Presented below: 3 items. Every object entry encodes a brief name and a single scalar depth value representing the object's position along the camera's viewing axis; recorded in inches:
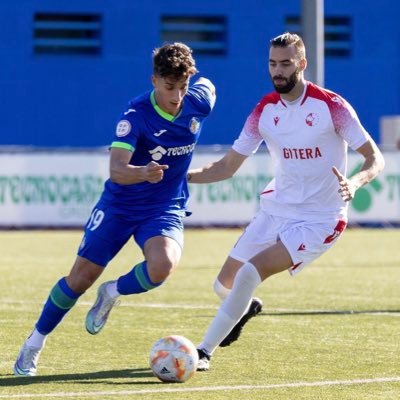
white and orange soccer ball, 577.6
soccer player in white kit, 624.1
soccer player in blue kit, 602.9
